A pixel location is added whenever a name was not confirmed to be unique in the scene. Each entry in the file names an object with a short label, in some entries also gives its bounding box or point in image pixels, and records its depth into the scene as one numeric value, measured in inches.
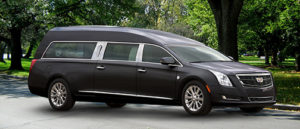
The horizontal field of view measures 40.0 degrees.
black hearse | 324.8
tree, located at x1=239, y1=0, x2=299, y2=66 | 1307.8
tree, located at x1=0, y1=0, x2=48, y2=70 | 1037.3
